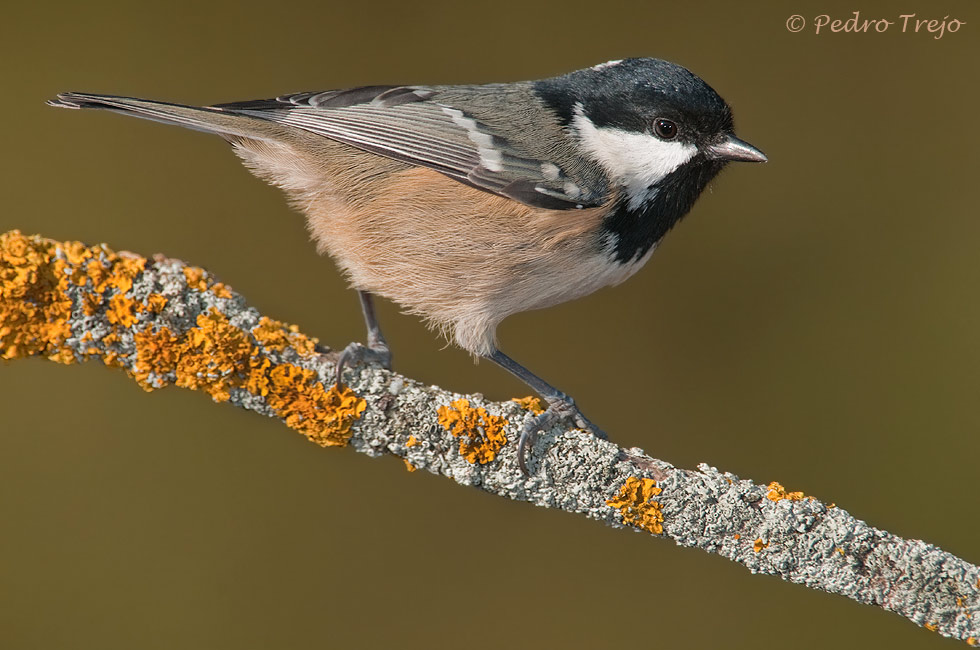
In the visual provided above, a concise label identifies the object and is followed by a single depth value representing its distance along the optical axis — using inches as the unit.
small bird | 106.2
